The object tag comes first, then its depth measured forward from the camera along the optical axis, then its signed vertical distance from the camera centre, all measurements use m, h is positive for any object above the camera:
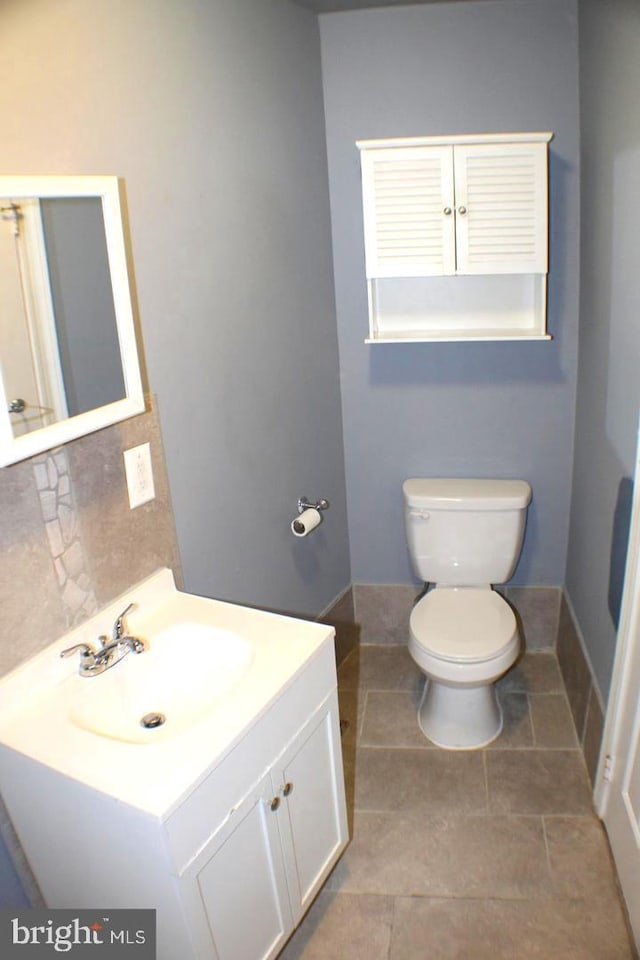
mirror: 1.29 -0.02
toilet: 2.36 -1.14
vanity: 1.31 -0.91
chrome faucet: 1.59 -0.77
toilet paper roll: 2.35 -0.76
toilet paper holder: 2.47 -0.73
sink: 1.32 -0.83
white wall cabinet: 2.28 +0.22
